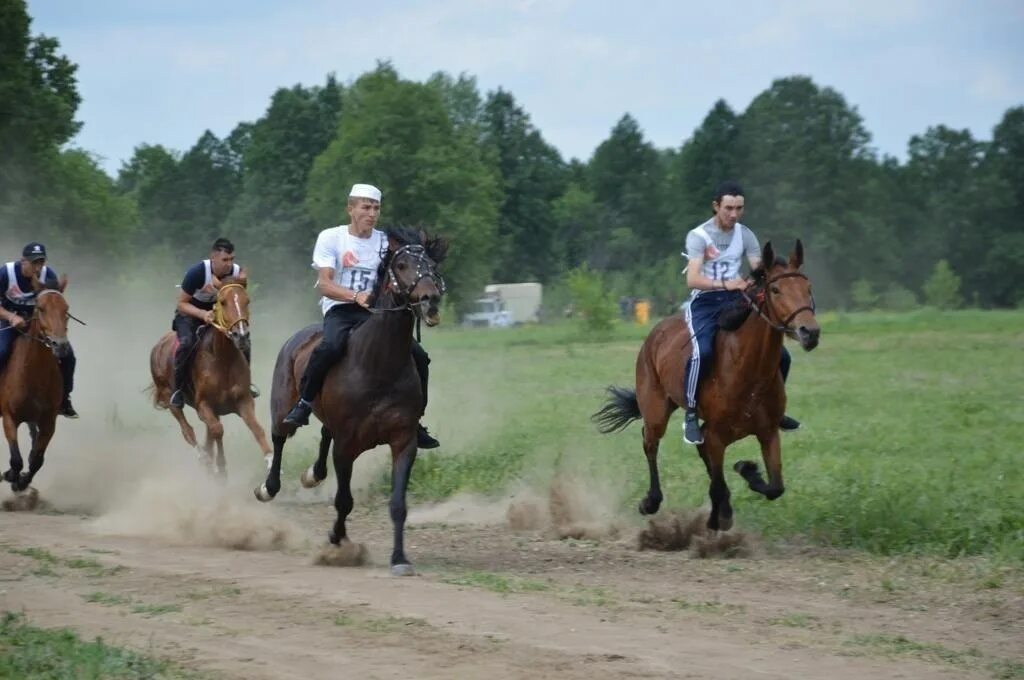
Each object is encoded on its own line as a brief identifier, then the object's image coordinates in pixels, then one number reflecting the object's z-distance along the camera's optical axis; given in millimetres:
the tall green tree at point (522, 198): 123312
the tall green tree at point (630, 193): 132375
